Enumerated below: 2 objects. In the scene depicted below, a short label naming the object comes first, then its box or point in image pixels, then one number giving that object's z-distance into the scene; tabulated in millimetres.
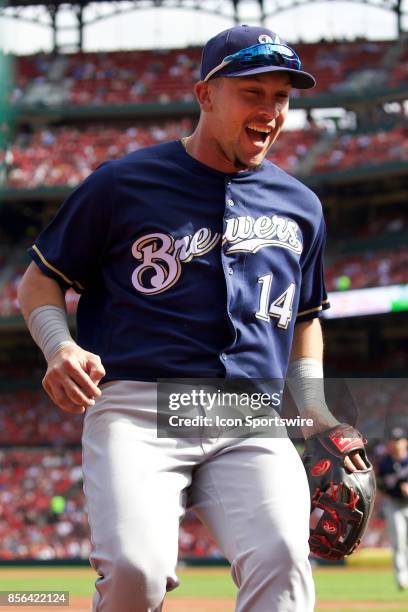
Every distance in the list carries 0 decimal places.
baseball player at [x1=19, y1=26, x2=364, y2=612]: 5770
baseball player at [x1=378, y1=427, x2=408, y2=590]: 24562
